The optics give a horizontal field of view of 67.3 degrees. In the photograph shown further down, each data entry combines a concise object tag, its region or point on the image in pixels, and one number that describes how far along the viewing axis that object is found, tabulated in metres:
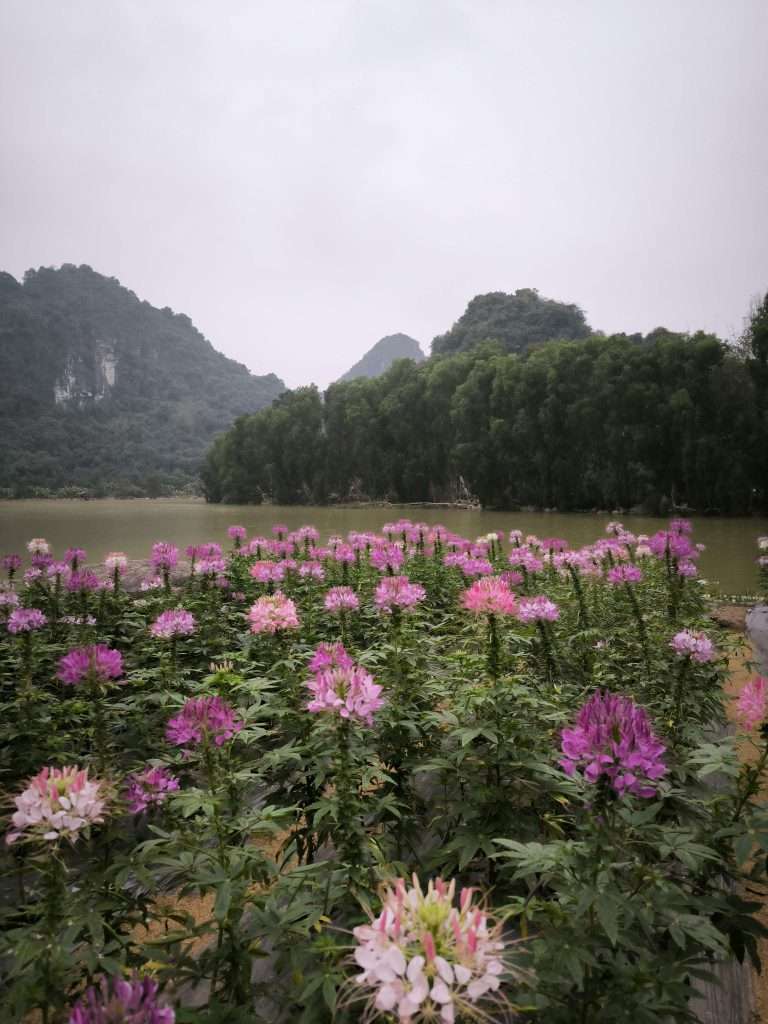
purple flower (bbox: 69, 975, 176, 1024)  0.76
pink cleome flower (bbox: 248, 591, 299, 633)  2.58
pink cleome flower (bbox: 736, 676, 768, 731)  1.83
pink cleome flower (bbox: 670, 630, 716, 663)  2.51
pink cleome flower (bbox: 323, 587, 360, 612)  3.19
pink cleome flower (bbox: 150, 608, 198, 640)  2.98
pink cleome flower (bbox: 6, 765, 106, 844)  1.20
